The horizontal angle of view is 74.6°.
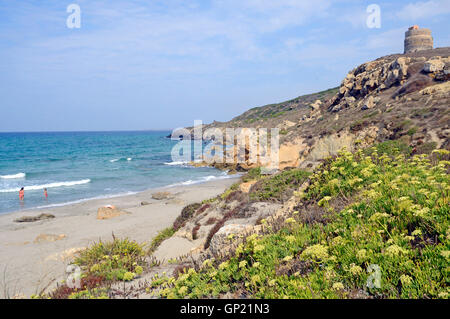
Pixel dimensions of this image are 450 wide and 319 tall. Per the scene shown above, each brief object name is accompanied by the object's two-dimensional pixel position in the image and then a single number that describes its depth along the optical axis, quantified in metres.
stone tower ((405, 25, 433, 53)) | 58.25
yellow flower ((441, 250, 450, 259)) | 3.72
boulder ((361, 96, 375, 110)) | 31.21
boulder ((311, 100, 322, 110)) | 50.59
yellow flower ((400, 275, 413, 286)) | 3.66
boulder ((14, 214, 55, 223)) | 20.59
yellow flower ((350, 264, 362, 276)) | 4.11
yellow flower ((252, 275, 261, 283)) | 4.64
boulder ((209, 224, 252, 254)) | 7.84
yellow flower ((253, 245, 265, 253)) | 5.29
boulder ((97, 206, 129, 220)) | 20.11
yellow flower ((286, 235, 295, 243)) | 5.46
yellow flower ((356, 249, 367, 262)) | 4.26
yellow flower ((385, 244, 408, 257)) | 4.07
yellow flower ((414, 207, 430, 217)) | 4.58
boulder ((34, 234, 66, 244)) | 15.76
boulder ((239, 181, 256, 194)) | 14.90
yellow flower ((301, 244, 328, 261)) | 4.62
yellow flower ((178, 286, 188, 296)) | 4.98
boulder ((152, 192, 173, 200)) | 26.56
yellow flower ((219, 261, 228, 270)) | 5.38
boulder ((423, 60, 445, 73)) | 29.13
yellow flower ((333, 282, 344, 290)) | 3.90
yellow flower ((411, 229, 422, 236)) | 4.39
